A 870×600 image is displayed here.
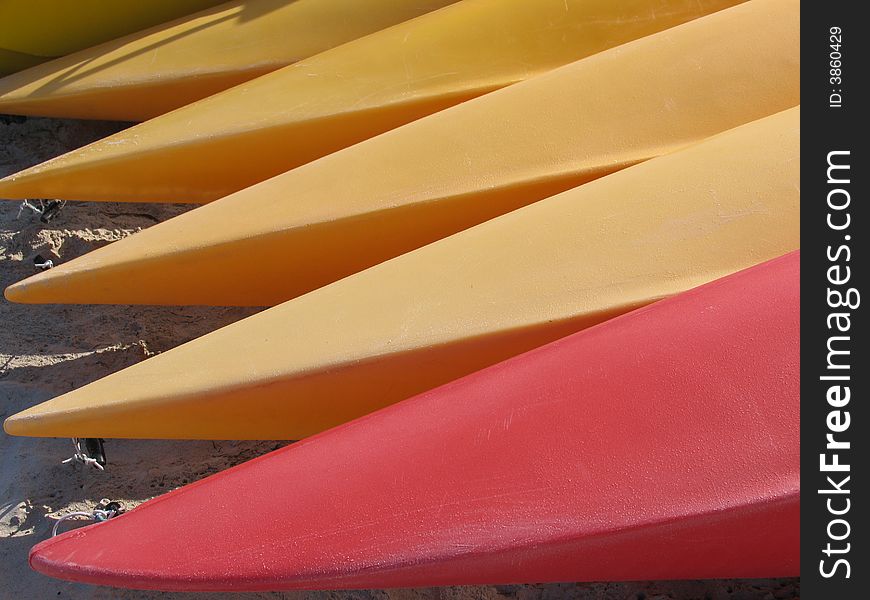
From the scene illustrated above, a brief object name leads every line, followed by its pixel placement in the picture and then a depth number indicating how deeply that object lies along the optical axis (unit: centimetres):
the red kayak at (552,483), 140
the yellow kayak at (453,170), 201
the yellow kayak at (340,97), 234
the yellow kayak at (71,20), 284
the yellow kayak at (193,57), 259
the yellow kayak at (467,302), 172
